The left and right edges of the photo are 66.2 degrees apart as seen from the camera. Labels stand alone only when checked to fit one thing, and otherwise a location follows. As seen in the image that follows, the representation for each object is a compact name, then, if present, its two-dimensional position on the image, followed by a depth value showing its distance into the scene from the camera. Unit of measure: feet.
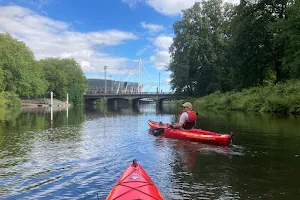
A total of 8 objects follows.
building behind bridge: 335.74
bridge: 239.53
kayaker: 37.10
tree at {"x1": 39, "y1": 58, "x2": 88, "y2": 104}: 213.12
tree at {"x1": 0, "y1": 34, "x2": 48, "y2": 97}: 142.47
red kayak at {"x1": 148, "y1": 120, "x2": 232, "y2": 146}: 32.62
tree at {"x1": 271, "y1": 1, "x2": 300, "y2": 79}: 76.92
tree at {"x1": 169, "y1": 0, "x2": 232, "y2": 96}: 137.52
